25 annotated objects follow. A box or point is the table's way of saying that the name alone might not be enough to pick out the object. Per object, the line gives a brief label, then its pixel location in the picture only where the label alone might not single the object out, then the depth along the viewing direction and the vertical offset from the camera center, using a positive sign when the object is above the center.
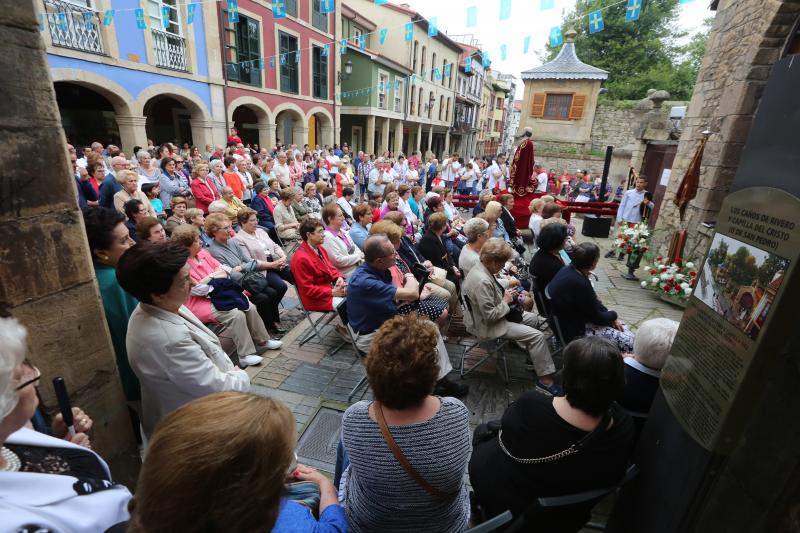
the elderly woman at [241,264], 4.29 -1.46
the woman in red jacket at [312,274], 4.12 -1.45
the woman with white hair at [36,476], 1.03 -1.01
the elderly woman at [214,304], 3.60 -1.60
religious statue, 7.63 -0.48
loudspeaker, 9.75 -1.80
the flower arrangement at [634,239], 6.50 -1.40
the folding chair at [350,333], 3.30 -1.72
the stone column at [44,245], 1.53 -0.54
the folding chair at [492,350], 3.60 -1.94
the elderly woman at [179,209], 4.88 -1.03
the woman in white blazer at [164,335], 1.94 -1.02
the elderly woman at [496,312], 3.46 -1.44
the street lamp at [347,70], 20.62 +3.38
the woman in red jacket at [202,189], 7.03 -1.09
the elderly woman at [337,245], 4.73 -1.30
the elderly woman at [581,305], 3.36 -1.29
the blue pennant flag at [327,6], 10.26 +3.26
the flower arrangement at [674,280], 5.30 -1.64
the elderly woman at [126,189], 5.19 -0.88
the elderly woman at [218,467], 0.87 -0.77
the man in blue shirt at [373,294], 3.24 -1.28
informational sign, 1.20 -0.50
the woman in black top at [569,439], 1.69 -1.23
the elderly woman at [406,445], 1.51 -1.16
